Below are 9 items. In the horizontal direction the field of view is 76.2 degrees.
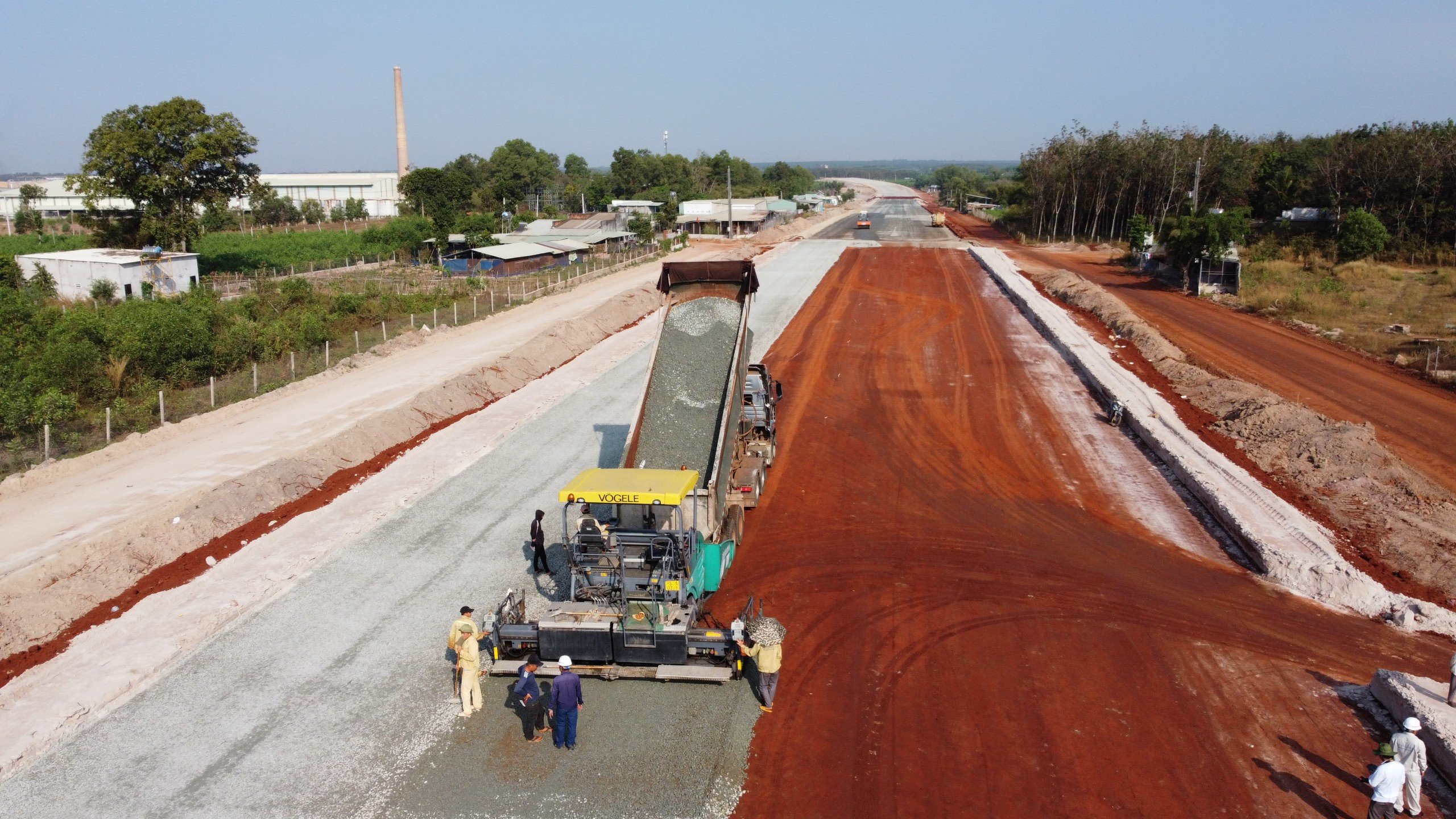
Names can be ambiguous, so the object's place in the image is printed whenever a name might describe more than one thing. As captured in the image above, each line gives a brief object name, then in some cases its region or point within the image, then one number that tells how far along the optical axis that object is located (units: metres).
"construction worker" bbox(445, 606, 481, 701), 11.90
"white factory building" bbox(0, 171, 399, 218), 138.00
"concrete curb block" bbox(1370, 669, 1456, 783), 10.61
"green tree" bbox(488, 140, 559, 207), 109.81
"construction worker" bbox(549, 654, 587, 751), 10.96
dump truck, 12.30
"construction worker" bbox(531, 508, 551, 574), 15.48
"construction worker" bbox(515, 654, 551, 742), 11.30
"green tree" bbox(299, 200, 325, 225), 111.31
